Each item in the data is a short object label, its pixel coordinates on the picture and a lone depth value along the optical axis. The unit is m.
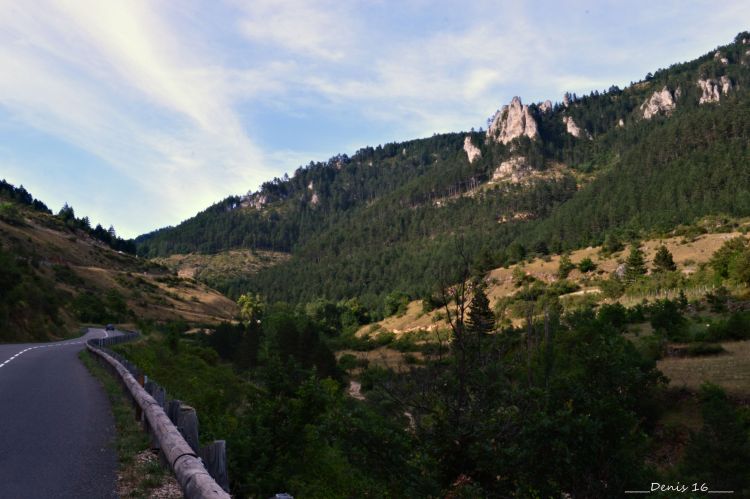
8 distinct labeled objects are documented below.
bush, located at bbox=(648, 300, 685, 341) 38.72
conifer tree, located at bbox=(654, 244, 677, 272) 72.81
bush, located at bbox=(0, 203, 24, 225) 101.38
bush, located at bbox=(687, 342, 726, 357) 34.01
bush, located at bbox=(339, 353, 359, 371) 68.53
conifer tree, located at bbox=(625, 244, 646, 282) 73.44
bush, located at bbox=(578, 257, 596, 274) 86.56
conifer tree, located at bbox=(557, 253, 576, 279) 88.25
